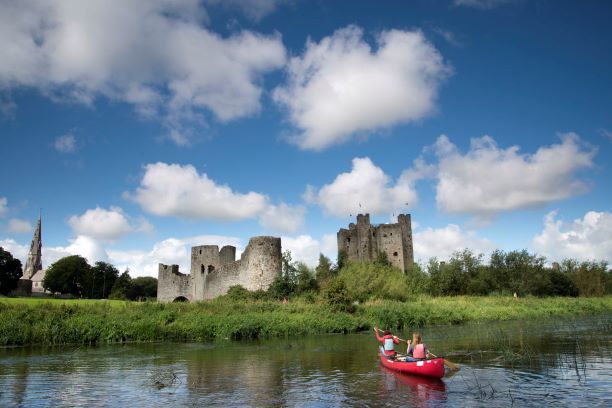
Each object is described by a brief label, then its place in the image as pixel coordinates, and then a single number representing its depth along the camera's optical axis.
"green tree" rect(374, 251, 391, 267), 52.44
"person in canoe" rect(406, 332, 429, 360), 12.59
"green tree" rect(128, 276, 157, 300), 84.46
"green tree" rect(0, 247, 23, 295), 62.97
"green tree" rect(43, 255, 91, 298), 70.38
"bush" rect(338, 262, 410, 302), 35.81
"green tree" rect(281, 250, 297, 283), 37.69
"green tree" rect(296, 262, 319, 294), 36.41
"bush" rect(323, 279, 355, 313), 28.27
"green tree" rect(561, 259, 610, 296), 61.12
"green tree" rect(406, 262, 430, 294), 43.28
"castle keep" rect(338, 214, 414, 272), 56.03
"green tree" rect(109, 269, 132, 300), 57.63
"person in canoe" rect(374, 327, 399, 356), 14.14
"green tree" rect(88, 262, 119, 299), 72.00
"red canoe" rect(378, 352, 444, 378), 11.70
